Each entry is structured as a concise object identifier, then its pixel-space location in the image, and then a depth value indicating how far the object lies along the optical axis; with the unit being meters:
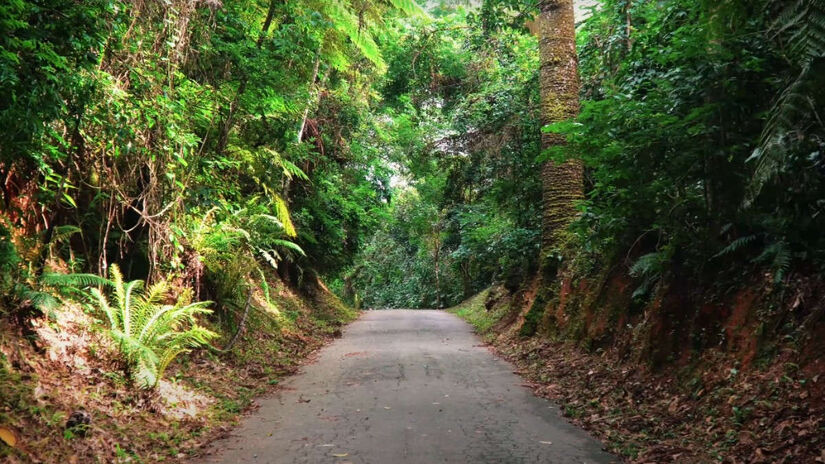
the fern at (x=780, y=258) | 5.51
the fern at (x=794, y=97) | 4.01
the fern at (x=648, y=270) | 7.26
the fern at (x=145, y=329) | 5.98
